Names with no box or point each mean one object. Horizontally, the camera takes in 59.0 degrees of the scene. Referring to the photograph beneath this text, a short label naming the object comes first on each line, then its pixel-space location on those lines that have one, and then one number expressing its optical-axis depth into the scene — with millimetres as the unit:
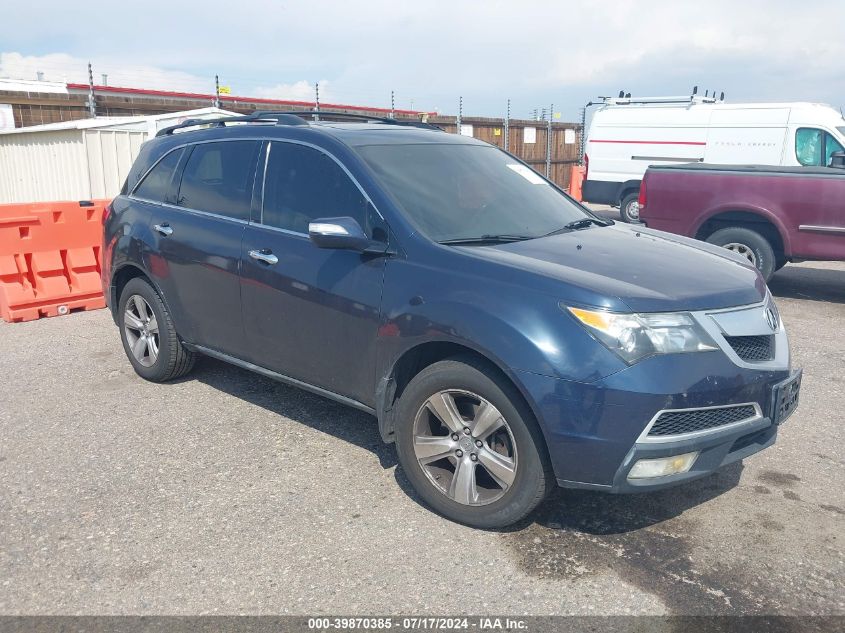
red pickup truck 8273
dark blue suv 3004
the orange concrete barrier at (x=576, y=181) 20156
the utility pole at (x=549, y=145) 22250
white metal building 11391
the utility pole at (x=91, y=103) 13516
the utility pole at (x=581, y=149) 24053
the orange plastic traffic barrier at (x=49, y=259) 7406
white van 12773
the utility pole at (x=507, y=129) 20406
